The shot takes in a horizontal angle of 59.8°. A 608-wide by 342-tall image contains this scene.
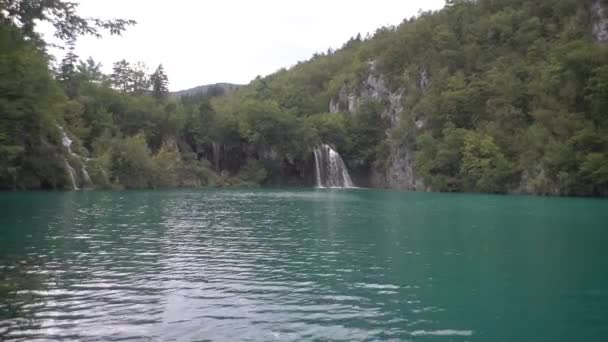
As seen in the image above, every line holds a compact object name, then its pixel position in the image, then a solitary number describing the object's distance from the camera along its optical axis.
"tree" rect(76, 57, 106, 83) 86.99
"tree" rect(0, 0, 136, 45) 14.53
